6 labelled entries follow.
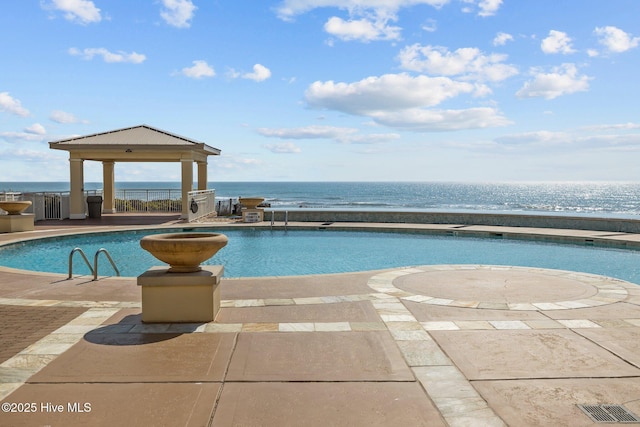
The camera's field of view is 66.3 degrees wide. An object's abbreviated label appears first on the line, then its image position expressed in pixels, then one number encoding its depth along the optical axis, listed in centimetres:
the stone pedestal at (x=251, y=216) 2033
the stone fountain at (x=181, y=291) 580
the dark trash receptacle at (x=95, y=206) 2128
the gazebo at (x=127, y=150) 2045
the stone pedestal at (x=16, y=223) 1578
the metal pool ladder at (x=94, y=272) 849
